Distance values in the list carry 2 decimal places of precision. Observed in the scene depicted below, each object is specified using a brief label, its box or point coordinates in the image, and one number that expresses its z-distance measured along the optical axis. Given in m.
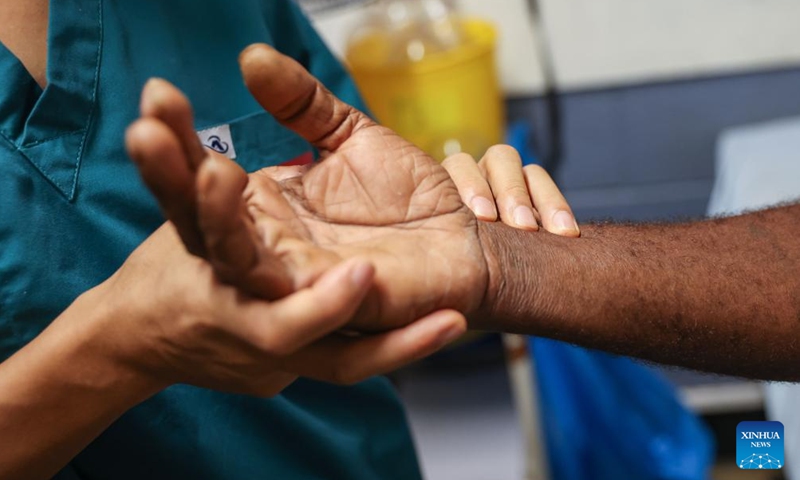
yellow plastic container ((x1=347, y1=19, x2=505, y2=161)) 1.66
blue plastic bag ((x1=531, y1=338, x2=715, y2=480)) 1.47
